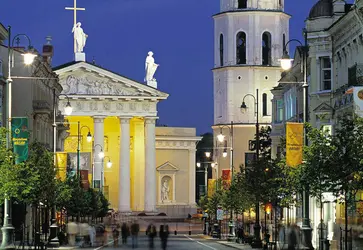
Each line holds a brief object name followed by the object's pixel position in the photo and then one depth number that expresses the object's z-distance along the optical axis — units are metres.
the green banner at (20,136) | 53.06
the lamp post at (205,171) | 183.31
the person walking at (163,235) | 64.19
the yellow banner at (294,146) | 50.75
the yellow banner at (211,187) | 114.44
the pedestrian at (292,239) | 49.56
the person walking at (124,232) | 75.83
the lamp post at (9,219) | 52.50
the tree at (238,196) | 81.80
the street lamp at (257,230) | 69.38
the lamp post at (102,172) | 147.69
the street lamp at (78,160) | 90.34
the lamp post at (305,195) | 50.22
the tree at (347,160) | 45.94
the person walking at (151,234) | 67.88
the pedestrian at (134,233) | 70.06
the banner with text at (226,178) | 98.94
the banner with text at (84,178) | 96.25
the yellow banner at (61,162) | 76.34
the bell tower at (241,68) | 159.50
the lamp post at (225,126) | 153.81
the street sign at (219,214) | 90.94
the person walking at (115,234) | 81.02
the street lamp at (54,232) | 67.96
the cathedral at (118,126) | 155.00
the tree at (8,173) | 56.34
